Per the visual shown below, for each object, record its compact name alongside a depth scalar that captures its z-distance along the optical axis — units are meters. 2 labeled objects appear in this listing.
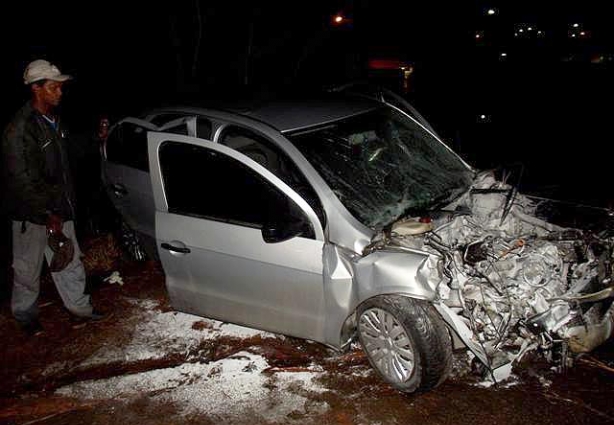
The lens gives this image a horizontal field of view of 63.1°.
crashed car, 2.81
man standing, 3.72
